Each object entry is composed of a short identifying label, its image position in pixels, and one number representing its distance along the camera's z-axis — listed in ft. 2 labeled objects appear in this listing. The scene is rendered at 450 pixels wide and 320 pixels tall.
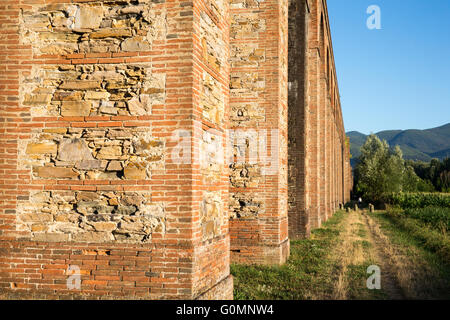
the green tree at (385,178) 137.18
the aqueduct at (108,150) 17.20
